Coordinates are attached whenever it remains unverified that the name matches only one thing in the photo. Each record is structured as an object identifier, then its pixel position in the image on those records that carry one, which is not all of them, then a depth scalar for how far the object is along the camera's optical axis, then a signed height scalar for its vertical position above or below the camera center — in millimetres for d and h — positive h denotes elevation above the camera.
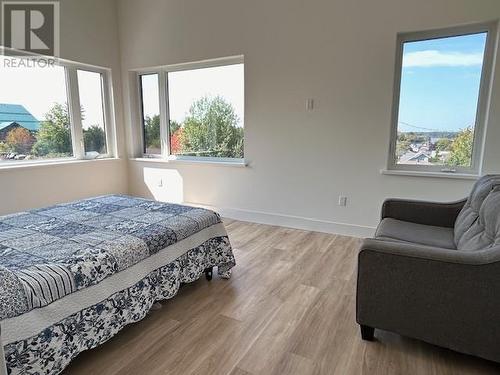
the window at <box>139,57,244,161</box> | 4093 +410
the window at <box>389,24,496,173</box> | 2848 +411
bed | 1318 -699
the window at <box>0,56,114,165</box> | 3531 +349
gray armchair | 1427 -733
